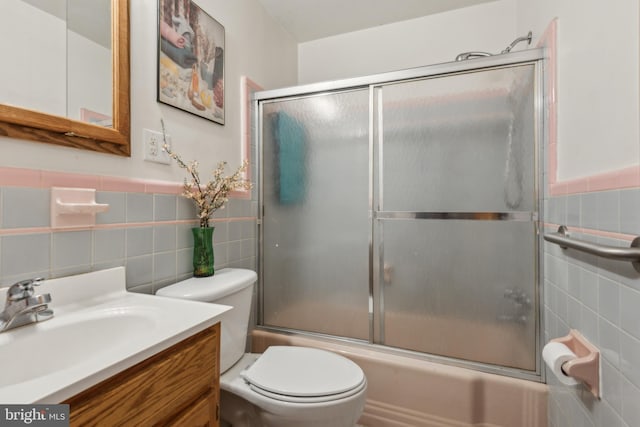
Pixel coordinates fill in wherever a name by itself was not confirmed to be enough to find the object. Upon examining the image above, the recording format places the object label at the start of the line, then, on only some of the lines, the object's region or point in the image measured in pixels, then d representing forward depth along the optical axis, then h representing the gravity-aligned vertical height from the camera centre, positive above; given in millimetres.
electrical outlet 1162 +248
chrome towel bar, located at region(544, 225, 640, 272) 650 -91
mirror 806 +286
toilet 1063 -640
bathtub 1307 -845
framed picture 1239 +681
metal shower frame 1310 +382
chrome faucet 719 -223
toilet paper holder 863 -453
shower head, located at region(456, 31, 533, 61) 1523 +833
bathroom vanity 522 -314
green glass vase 1302 -168
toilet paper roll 914 -448
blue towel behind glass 1752 +314
